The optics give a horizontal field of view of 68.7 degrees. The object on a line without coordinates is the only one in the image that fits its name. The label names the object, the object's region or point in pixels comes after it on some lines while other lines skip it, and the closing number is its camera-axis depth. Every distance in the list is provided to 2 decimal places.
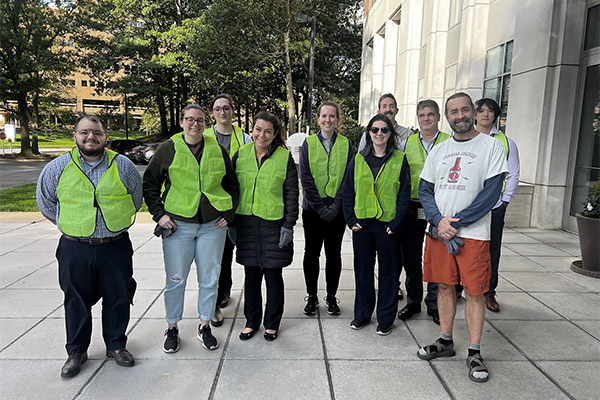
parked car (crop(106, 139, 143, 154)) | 30.50
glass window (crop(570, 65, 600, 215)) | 8.06
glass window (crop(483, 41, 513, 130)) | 10.48
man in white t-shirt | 3.26
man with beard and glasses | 3.16
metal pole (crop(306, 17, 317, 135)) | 18.82
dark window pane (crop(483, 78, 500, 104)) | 10.88
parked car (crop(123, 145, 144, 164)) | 28.72
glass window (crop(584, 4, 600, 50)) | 8.03
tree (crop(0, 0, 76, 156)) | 26.03
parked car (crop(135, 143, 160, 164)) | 27.95
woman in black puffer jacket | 3.76
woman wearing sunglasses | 3.91
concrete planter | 5.83
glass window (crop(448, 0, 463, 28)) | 12.97
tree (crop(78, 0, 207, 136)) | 29.14
